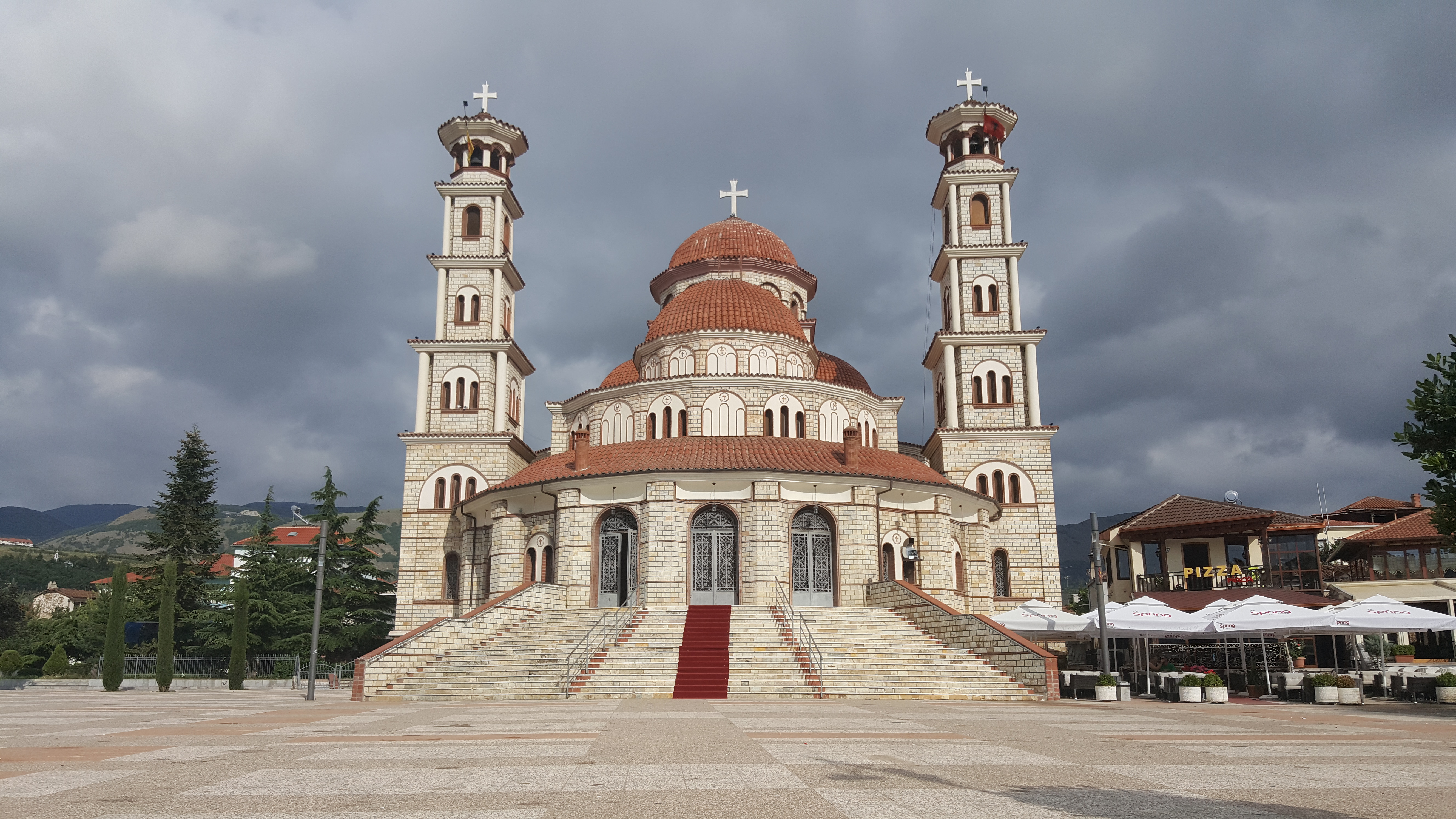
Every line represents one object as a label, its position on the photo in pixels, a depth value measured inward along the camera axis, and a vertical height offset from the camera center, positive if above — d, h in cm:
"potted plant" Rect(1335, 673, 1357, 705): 2083 -190
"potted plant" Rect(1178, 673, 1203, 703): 2091 -187
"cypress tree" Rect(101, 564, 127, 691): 3241 -117
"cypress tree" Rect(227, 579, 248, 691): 3409 -132
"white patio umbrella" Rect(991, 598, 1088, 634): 2338 -43
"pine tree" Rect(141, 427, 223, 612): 5044 +469
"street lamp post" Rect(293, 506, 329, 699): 2467 -4
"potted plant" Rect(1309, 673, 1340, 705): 2081 -190
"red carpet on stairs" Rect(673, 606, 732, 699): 2134 -121
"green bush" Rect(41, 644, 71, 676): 3631 -211
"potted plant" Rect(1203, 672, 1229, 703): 2092 -187
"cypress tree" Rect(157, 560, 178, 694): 3191 -51
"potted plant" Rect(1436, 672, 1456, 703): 2075 -187
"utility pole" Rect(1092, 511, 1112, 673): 2167 -10
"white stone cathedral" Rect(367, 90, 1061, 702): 2975 +594
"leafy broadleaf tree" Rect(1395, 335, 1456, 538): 1834 +315
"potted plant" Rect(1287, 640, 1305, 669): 3362 -183
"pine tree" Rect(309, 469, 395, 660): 4266 +80
